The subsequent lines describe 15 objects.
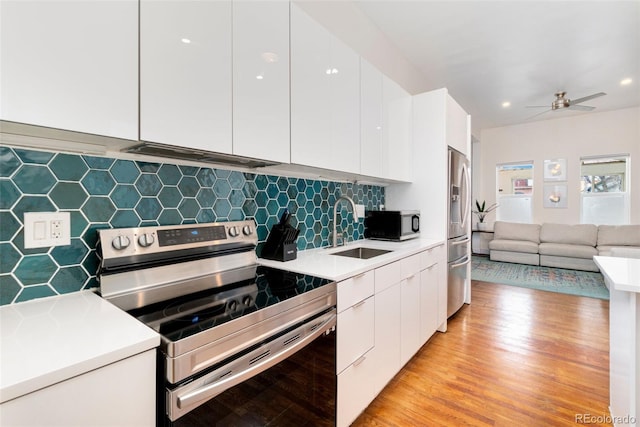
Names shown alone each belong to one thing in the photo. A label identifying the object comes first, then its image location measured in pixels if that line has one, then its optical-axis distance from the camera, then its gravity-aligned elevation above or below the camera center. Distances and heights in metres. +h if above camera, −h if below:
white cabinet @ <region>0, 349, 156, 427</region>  0.60 -0.42
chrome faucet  2.21 -0.01
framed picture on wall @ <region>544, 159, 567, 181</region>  5.98 +0.94
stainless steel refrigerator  2.88 -0.15
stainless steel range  0.82 -0.35
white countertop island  1.27 -0.59
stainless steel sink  2.25 -0.30
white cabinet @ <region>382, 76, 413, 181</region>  2.42 +0.74
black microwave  2.59 -0.10
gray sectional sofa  5.00 -0.52
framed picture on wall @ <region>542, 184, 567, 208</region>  5.99 +0.39
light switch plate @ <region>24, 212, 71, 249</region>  1.01 -0.06
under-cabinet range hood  1.12 +0.26
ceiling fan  4.19 +1.64
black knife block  1.70 -0.18
